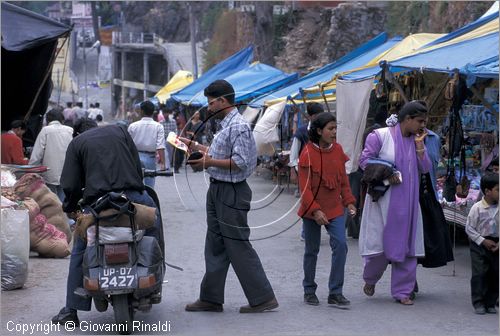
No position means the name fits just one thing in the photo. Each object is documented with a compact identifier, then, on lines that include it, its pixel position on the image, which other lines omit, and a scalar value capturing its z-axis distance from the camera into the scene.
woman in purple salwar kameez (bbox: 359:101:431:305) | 7.79
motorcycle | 6.55
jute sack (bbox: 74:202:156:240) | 6.63
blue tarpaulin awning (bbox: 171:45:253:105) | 30.25
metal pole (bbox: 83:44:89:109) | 76.10
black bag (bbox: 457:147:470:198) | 9.98
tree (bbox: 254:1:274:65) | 34.75
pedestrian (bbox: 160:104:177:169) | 23.07
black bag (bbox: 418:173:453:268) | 8.07
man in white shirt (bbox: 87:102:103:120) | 32.59
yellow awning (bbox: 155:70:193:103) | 38.85
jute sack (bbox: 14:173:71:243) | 10.66
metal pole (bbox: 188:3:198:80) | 44.34
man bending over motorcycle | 6.75
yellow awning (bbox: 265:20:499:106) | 15.04
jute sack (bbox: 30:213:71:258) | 10.19
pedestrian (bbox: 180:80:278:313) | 7.31
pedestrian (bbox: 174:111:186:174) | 31.34
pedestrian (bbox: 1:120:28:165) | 11.71
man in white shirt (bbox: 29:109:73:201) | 11.99
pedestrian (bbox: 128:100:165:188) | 11.88
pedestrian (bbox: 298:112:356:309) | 7.70
